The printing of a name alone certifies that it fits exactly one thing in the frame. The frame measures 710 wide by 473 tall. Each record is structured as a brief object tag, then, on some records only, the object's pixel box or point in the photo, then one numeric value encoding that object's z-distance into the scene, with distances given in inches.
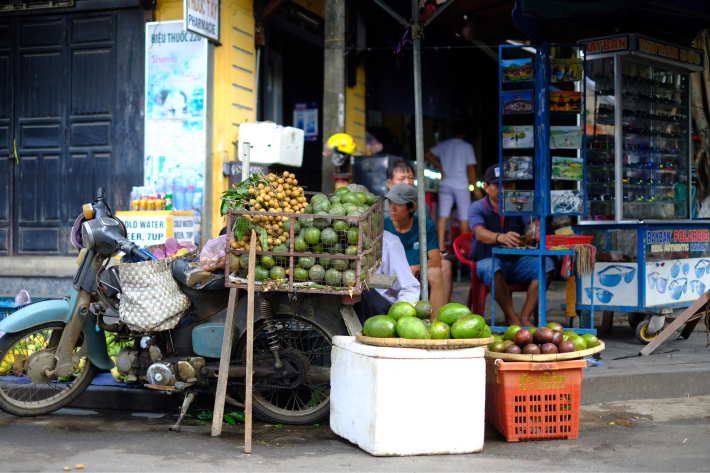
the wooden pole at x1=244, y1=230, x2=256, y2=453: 156.4
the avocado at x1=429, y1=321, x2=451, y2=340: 153.7
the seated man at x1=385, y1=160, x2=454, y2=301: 249.3
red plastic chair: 254.2
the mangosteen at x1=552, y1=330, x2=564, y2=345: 166.4
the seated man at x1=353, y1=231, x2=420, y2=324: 188.4
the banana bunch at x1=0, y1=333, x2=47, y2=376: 184.9
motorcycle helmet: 296.5
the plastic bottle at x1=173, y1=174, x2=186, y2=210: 310.7
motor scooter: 175.6
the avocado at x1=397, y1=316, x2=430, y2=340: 151.4
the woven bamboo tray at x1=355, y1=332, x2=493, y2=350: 149.7
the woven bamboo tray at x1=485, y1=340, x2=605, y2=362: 159.6
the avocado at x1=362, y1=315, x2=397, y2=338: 153.0
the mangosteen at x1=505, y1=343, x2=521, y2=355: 163.5
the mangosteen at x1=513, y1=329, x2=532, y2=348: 165.3
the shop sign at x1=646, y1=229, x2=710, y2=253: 251.0
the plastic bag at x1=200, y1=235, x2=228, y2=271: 173.5
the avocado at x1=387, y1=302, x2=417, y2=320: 160.1
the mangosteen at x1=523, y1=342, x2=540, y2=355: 161.9
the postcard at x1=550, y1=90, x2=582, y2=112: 234.7
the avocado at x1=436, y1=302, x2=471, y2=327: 159.8
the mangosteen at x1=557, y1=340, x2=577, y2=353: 163.6
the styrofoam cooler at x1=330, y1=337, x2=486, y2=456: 149.0
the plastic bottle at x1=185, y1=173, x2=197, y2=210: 309.0
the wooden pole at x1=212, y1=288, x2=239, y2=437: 163.6
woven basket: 170.9
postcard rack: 232.7
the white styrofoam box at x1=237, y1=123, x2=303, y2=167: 310.2
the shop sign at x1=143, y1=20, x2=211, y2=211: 309.1
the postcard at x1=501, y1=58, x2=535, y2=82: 235.6
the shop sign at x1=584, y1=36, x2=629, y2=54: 247.8
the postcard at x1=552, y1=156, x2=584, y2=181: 237.1
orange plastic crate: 160.6
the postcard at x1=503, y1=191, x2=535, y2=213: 235.0
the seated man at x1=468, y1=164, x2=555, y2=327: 244.4
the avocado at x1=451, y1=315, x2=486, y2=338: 152.8
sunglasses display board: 250.7
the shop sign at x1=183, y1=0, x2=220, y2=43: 281.4
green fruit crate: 159.6
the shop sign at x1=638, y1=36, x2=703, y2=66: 252.7
